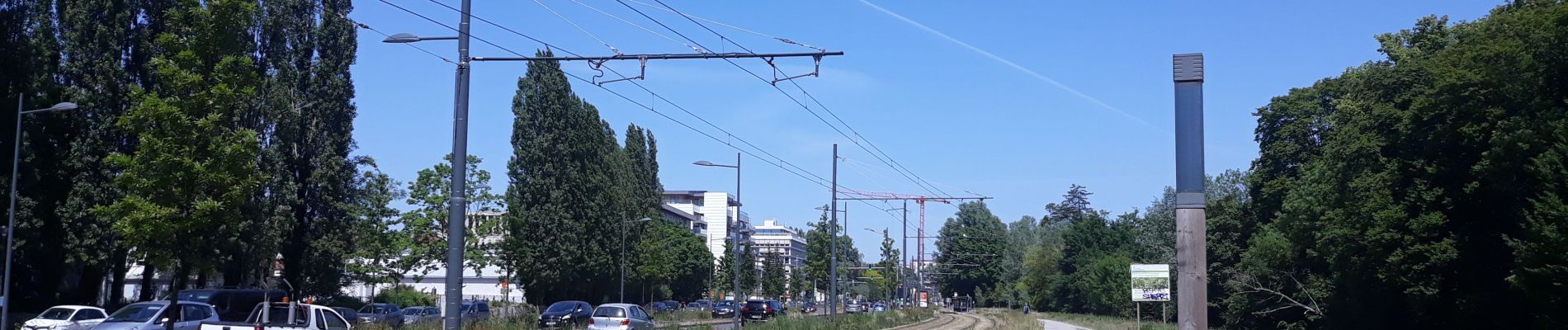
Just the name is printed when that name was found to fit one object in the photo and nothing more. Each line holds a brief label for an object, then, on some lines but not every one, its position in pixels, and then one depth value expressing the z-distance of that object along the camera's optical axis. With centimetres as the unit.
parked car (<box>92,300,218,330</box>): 2322
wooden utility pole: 1322
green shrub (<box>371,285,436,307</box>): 6838
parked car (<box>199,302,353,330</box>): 2125
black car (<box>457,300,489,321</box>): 4004
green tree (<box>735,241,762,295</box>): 10075
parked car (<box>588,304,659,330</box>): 3106
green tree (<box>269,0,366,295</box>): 4034
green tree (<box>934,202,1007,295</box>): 12150
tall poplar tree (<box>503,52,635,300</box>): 5478
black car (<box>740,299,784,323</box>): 5500
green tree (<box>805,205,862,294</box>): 10512
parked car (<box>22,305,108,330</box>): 2431
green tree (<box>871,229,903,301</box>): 11013
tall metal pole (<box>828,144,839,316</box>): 4197
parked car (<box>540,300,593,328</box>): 3481
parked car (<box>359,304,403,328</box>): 3233
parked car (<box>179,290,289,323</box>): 2836
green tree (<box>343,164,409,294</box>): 4625
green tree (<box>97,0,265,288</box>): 2086
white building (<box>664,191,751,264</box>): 16125
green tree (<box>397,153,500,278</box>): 5075
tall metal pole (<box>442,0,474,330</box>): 1461
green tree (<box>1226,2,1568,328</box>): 2477
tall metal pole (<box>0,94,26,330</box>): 2444
